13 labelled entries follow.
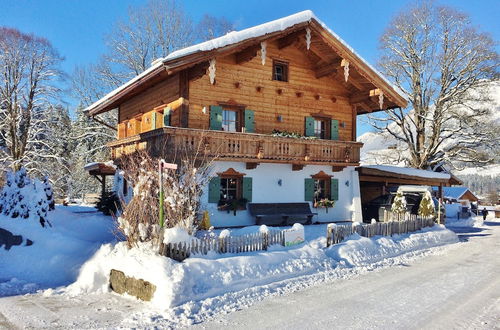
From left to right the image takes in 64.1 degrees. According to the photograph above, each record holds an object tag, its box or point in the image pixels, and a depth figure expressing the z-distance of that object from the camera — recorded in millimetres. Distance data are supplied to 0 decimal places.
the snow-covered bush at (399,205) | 16969
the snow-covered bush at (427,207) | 17438
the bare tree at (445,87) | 23500
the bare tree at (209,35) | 31158
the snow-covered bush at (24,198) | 12836
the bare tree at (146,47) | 28016
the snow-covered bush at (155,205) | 9438
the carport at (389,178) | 19531
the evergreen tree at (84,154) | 31720
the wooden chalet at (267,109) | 14359
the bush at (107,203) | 18008
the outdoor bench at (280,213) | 15383
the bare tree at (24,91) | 22938
